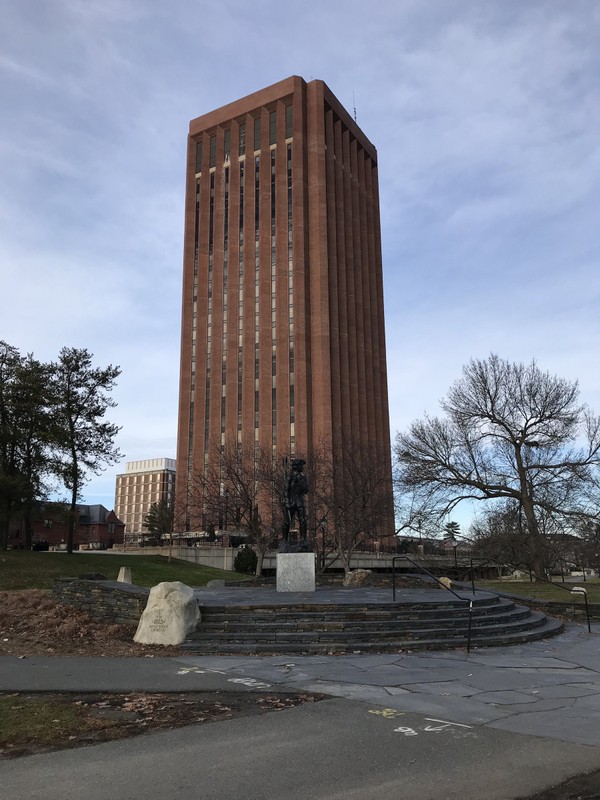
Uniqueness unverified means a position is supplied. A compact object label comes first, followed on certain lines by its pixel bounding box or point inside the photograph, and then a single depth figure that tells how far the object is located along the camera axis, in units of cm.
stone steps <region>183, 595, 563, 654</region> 1097
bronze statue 1969
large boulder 1141
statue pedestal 1786
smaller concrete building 17062
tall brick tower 7944
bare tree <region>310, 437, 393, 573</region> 3434
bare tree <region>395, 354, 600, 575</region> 2892
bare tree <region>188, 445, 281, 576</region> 3644
